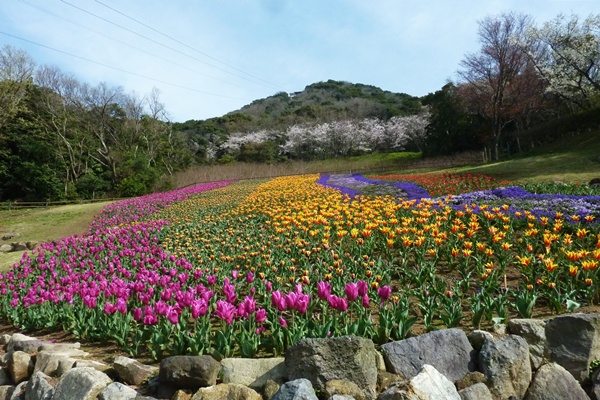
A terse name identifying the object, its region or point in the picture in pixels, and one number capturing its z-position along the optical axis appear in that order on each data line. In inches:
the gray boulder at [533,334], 127.3
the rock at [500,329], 134.4
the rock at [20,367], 169.0
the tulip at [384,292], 144.2
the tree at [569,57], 1188.5
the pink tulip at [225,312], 143.6
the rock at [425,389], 101.4
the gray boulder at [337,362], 114.4
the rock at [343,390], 109.2
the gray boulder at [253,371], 122.1
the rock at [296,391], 102.7
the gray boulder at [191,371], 121.3
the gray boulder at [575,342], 122.9
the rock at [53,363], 151.8
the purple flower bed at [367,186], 598.2
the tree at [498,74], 1200.8
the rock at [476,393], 113.7
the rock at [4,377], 173.9
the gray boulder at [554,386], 116.0
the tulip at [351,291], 141.1
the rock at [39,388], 141.1
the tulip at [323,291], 145.3
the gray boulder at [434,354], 122.6
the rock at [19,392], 157.5
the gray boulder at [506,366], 118.4
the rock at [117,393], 124.3
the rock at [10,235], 689.8
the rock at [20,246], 553.1
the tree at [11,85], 1082.1
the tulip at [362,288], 145.1
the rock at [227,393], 113.3
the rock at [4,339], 214.2
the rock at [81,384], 130.0
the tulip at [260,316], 143.7
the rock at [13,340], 193.1
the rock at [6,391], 163.9
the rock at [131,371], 135.7
